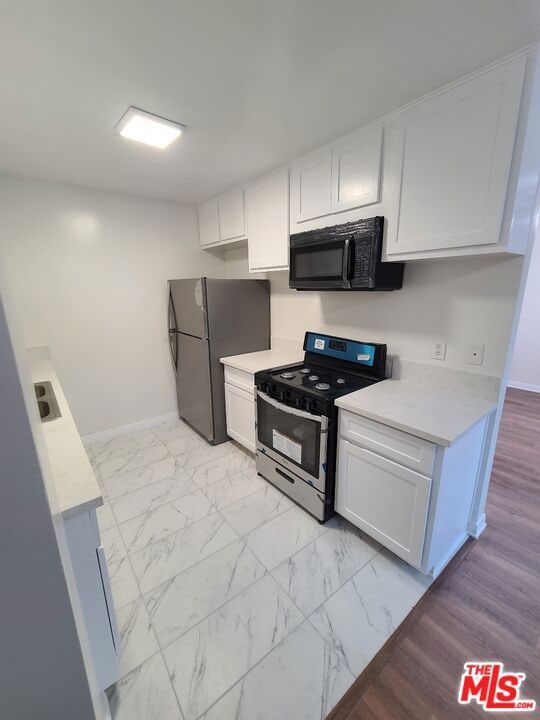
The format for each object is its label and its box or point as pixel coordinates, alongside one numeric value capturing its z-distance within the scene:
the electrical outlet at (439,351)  1.82
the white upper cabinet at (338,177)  1.69
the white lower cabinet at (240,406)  2.50
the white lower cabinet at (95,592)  0.94
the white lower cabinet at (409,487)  1.42
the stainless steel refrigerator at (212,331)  2.66
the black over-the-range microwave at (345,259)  1.73
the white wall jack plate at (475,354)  1.67
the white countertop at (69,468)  0.91
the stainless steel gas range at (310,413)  1.82
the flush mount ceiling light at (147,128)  1.60
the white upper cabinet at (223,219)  2.72
